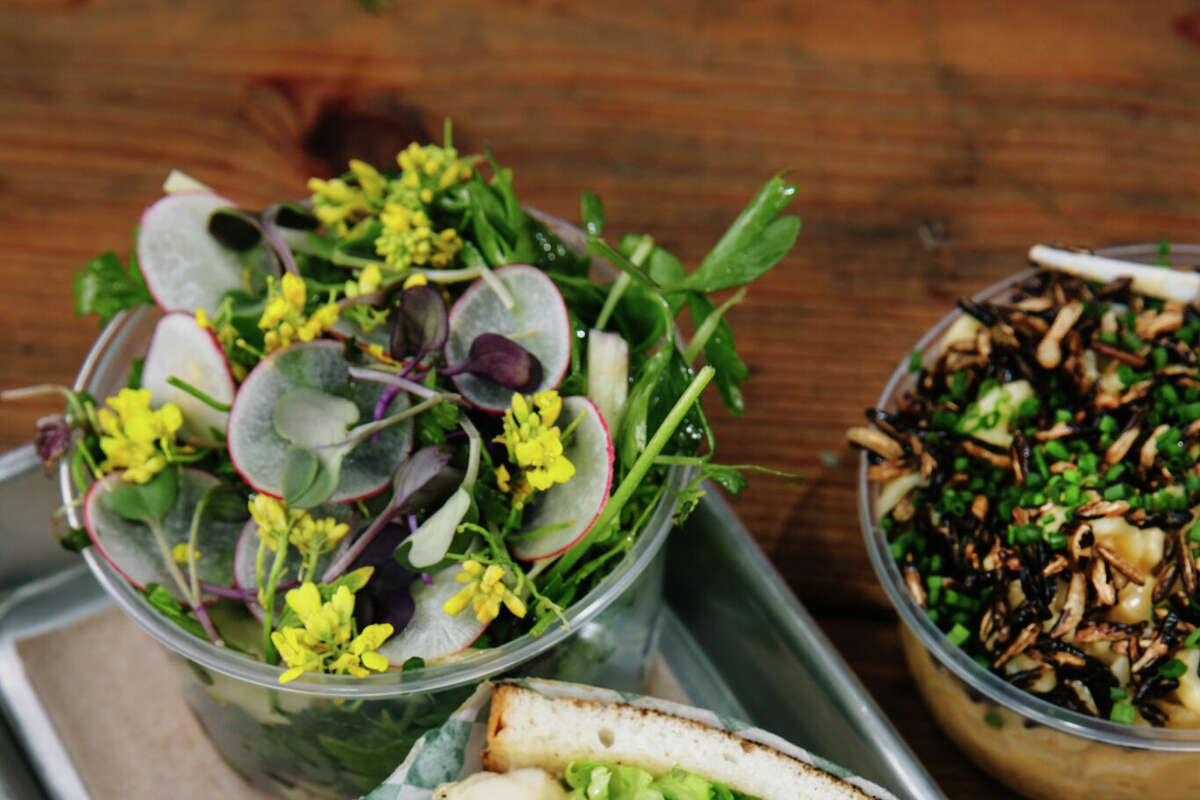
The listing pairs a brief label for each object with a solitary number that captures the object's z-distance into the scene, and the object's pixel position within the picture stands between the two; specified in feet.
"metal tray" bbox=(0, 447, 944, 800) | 2.14
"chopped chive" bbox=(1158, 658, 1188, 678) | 2.08
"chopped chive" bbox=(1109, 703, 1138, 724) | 2.08
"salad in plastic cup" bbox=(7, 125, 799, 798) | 2.05
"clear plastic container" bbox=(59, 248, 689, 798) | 2.06
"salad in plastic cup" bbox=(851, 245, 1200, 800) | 2.09
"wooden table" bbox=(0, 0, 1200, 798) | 2.44
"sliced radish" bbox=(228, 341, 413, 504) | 2.07
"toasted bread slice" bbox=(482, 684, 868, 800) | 2.05
